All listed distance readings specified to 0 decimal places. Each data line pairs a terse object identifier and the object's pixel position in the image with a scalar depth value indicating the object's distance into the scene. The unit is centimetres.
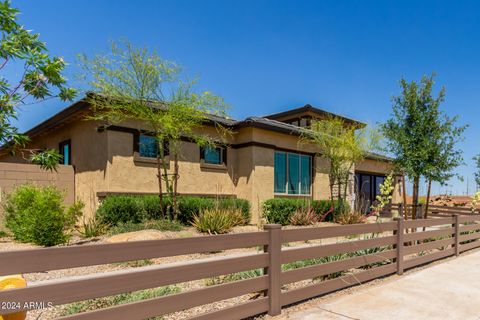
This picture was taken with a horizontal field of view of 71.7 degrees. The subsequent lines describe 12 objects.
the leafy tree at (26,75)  454
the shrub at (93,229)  1038
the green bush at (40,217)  852
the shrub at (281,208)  1423
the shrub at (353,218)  1394
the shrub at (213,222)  1038
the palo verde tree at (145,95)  1097
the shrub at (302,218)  1341
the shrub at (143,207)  1141
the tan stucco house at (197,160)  1257
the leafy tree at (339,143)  1656
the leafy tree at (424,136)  1063
